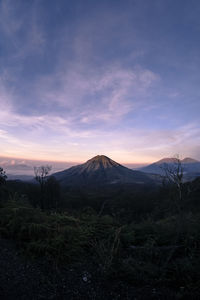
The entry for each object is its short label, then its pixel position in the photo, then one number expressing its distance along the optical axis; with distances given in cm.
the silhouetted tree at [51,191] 3381
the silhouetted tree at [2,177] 827
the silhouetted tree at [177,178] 374
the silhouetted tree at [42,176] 2759
